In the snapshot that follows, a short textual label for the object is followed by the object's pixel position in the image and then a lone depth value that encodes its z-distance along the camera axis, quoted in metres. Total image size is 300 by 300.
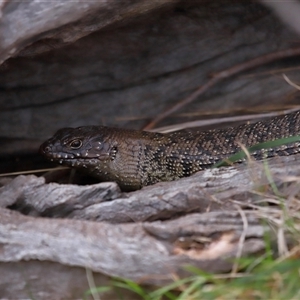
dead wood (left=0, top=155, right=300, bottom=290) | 4.34
